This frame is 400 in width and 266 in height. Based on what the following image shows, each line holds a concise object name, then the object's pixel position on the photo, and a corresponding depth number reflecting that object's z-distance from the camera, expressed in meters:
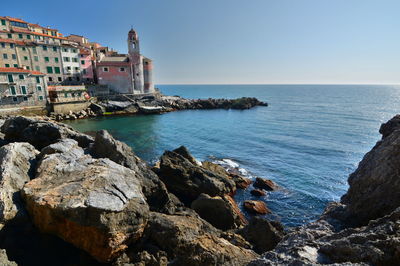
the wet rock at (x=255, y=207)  18.95
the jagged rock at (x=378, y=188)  7.21
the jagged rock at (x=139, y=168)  13.55
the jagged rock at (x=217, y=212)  14.97
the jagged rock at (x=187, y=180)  18.64
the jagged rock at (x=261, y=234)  12.06
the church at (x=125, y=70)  74.38
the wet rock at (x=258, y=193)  21.80
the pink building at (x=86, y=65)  72.31
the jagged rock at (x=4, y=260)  7.35
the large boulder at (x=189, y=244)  8.13
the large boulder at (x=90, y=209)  7.84
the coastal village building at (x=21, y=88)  47.69
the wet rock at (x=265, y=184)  23.03
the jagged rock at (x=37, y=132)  17.30
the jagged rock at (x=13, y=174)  8.55
